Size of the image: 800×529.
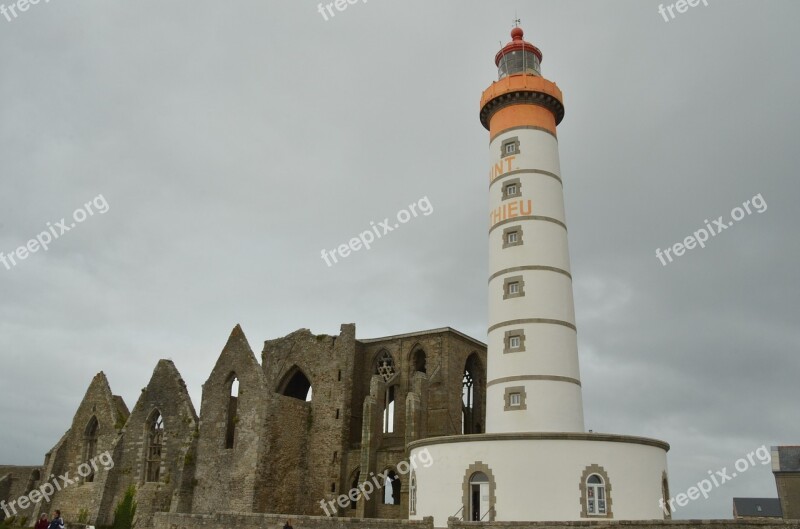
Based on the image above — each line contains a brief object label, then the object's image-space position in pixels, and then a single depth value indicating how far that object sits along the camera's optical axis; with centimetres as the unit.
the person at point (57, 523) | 1956
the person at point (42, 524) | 2023
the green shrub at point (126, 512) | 3281
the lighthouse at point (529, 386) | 2055
